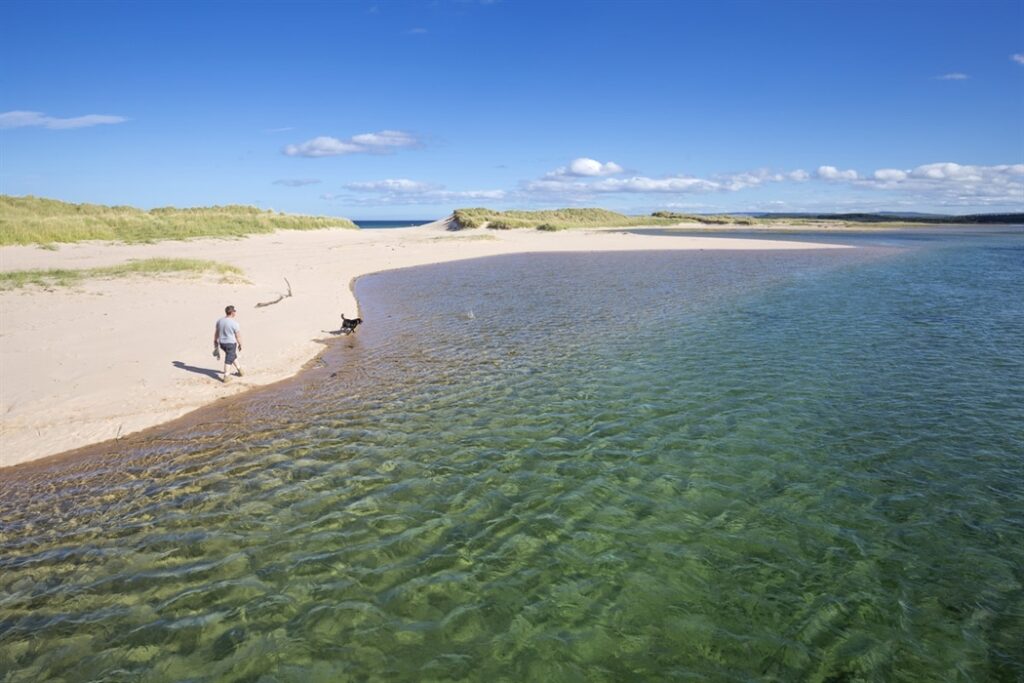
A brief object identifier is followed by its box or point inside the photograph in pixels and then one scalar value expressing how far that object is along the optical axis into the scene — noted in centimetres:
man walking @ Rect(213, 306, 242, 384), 1387
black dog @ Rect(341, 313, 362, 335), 2002
